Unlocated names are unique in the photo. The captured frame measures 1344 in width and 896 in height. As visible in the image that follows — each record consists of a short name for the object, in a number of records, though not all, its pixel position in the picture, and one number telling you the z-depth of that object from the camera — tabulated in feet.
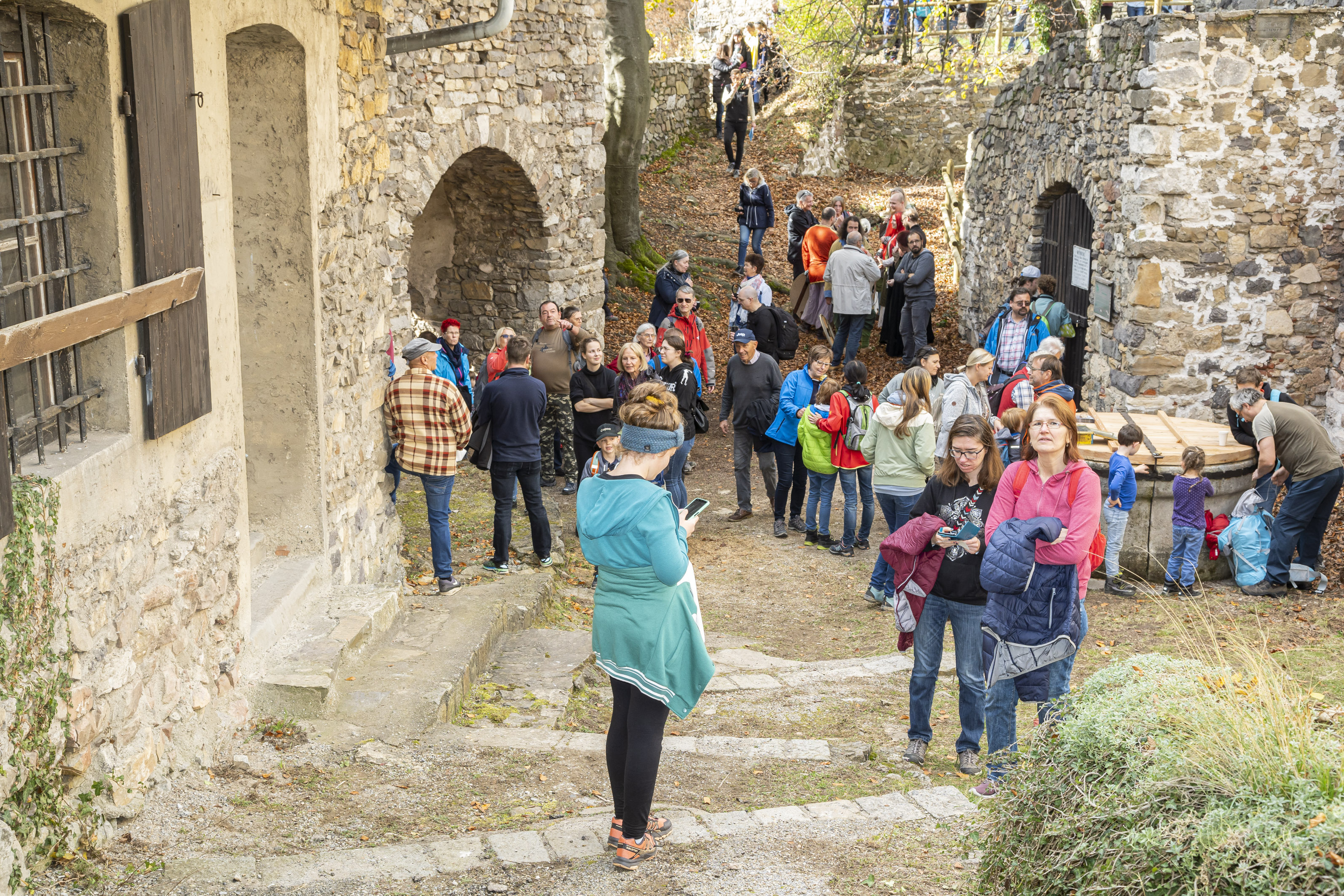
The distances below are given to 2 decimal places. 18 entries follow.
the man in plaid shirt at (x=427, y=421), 22.12
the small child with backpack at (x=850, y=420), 27.99
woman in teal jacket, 12.25
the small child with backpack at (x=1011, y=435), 24.45
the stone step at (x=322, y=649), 16.31
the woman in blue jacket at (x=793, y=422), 29.04
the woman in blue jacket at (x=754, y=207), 50.90
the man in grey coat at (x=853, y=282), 42.60
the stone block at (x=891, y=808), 14.32
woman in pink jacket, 14.69
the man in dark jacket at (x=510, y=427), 24.35
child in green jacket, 28.27
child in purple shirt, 25.70
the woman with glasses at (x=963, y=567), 15.94
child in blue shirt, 25.44
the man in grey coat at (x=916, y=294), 43.57
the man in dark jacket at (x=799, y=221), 49.75
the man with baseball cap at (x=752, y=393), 30.35
